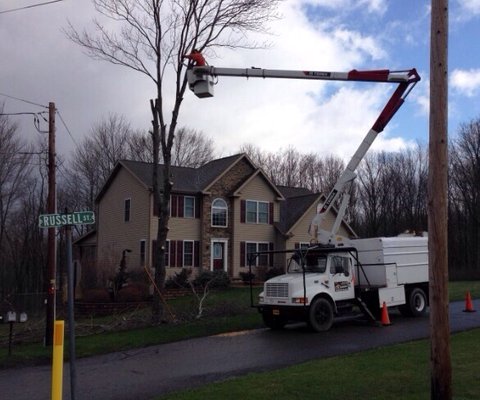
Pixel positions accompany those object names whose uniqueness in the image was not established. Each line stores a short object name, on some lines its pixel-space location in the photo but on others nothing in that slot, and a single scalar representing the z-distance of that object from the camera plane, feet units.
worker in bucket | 42.16
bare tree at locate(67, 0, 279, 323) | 63.21
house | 113.91
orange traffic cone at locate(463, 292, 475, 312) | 66.03
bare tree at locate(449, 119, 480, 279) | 197.26
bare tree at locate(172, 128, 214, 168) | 197.27
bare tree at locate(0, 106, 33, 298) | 148.97
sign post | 22.70
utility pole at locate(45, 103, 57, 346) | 61.57
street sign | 23.93
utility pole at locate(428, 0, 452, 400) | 23.15
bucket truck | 53.98
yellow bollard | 22.75
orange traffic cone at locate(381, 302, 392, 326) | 56.61
